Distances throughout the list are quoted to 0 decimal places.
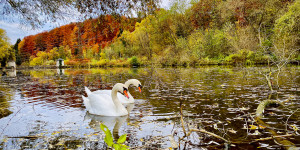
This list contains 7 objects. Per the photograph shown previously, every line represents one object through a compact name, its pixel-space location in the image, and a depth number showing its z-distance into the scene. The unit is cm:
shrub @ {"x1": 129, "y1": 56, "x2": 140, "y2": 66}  4412
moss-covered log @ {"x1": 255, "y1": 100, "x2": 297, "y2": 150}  410
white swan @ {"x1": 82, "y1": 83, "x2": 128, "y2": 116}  670
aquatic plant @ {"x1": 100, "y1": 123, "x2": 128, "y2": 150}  182
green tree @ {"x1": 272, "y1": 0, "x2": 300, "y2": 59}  2408
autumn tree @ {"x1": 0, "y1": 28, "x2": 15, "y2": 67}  5366
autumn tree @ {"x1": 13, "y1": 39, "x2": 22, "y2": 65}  6595
